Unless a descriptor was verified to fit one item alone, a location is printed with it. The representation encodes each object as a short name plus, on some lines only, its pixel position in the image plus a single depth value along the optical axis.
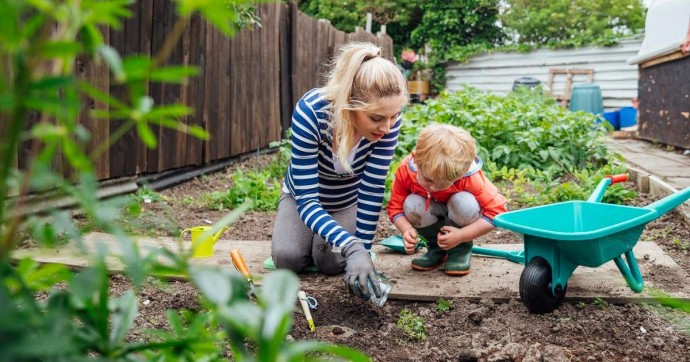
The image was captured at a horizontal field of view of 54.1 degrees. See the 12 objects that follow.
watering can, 2.88
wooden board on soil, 2.54
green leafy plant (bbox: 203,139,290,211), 4.38
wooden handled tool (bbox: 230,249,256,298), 2.31
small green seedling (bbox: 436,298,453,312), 2.46
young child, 2.58
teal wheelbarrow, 2.25
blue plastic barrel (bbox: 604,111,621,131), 11.72
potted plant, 16.92
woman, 2.47
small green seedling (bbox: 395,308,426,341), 2.22
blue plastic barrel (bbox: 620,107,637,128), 11.36
